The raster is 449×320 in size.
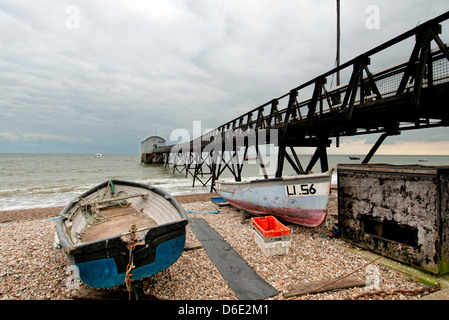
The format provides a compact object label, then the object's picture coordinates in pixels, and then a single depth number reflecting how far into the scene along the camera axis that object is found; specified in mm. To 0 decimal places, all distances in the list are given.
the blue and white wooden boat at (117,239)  2984
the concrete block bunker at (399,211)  3961
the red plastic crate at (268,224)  5795
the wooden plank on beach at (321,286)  3768
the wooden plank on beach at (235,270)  3875
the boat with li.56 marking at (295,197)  6133
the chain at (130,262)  3102
